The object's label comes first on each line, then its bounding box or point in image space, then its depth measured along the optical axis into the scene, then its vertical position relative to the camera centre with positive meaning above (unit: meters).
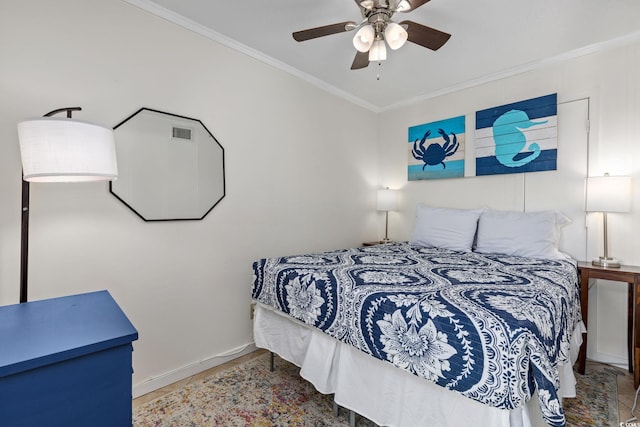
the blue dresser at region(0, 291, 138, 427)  0.81 -0.47
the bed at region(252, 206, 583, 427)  1.07 -0.51
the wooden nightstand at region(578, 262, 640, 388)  2.07 -0.60
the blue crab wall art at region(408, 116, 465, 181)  3.33 +0.75
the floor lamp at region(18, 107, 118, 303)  1.13 +0.23
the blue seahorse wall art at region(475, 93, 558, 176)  2.75 +0.76
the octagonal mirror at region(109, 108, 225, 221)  1.96 +0.31
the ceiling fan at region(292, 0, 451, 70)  1.71 +1.10
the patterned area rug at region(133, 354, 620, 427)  1.75 -1.20
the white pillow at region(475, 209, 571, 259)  2.46 -0.15
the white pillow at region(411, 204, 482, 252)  2.86 -0.13
